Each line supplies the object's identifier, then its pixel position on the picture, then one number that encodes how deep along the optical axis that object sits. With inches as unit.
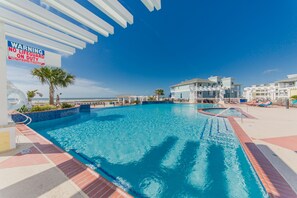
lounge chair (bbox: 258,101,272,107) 794.4
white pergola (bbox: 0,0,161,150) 126.0
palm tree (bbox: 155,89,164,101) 1585.1
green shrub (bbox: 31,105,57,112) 421.8
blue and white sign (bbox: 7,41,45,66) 171.9
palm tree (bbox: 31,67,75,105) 543.5
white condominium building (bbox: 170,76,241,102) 1336.1
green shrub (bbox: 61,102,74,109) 554.7
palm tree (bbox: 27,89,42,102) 592.1
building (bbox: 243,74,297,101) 1294.7
